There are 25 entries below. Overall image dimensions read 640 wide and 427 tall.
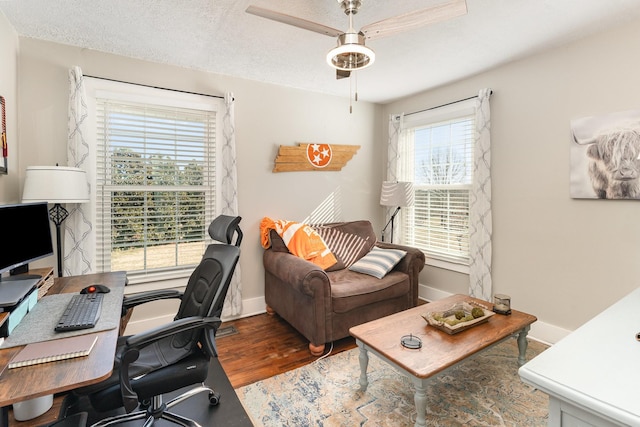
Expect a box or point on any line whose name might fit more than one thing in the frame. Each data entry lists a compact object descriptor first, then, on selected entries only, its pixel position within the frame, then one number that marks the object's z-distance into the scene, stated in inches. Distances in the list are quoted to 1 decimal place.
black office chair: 50.6
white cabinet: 27.5
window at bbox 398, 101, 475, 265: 132.2
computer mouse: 66.6
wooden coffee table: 61.7
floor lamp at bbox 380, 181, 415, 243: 134.5
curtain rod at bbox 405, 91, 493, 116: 125.7
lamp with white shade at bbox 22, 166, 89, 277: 79.0
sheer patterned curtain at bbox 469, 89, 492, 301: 118.9
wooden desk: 34.4
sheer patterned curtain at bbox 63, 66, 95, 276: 94.8
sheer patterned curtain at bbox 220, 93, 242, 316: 119.3
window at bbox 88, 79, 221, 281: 104.6
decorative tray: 75.5
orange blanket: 122.6
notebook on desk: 39.7
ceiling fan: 60.2
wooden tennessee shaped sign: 133.3
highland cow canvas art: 86.0
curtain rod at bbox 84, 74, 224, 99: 100.9
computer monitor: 57.1
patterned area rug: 69.8
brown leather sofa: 97.0
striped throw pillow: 116.3
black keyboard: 49.1
